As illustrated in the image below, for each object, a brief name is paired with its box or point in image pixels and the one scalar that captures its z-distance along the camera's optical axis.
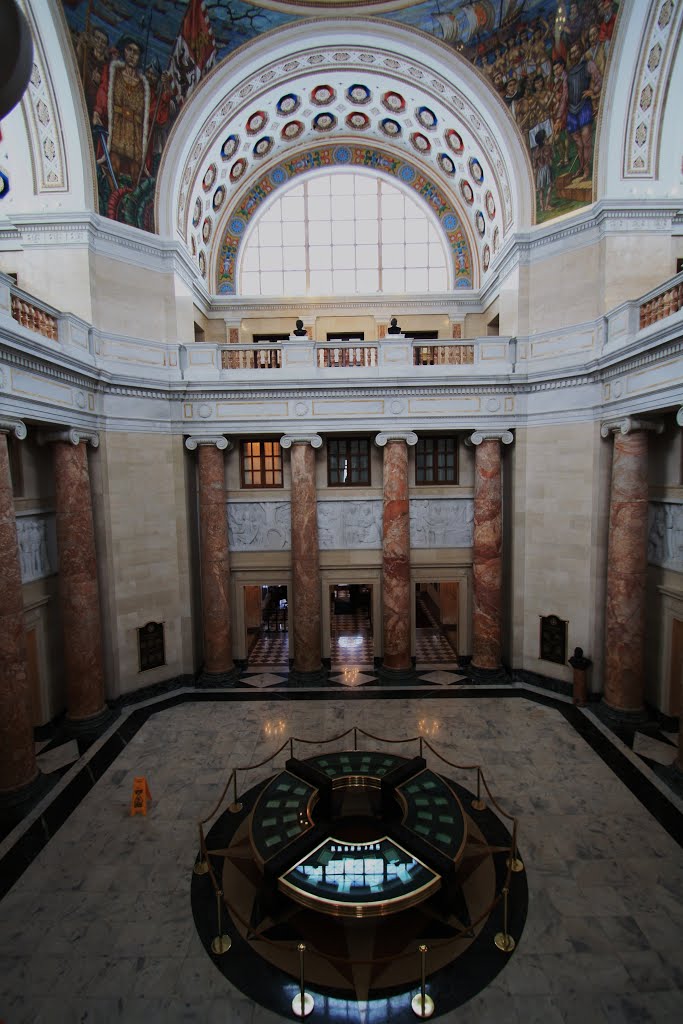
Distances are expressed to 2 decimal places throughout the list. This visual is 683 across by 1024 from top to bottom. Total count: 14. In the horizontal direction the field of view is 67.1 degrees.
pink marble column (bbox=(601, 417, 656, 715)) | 10.45
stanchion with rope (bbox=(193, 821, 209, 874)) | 6.82
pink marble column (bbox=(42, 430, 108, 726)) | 10.51
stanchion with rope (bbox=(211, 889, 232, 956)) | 5.75
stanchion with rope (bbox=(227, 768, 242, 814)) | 8.01
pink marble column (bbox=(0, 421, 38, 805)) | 8.39
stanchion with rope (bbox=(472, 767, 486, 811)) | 8.02
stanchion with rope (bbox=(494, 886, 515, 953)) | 5.69
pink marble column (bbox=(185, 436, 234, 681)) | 12.81
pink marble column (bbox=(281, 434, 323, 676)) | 13.12
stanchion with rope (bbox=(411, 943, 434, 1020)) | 5.07
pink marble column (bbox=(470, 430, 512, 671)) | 12.75
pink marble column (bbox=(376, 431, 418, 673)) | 12.93
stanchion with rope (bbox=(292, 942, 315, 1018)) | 5.08
